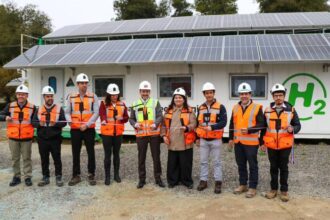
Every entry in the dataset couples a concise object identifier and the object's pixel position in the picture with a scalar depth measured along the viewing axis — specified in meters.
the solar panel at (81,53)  11.34
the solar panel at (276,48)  9.94
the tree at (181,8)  37.44
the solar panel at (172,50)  10.59
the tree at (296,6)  31.22
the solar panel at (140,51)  10.85
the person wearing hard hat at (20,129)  6.55
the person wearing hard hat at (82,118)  6.54
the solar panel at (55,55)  11.67
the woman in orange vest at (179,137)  6.30
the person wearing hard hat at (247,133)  5.77
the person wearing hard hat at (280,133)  5.57
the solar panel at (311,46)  9.93
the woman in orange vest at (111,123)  6.55
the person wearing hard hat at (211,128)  6.03
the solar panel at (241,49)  10.08
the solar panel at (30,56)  11.85
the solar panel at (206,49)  10.34
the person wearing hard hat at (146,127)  6.45
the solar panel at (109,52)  11.05
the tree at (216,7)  34.56
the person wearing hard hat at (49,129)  6.45
